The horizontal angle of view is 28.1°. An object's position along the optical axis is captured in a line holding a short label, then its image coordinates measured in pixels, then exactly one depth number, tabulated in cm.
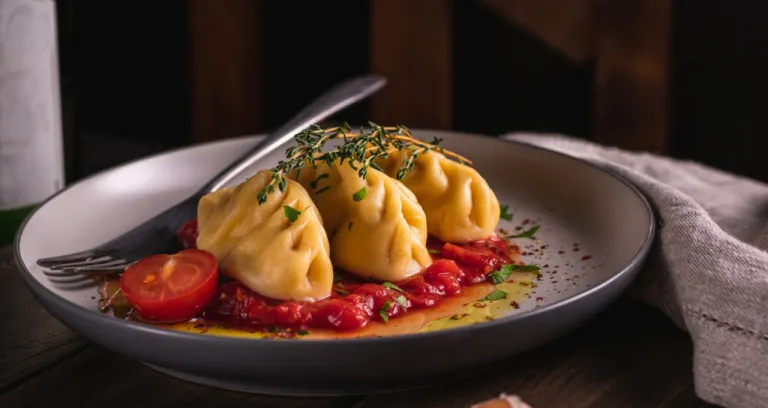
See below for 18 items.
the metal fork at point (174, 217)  59
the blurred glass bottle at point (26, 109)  66
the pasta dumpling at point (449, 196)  62
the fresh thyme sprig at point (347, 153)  58
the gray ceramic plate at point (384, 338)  49
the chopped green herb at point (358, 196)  59
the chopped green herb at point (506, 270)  58
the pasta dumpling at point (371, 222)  59
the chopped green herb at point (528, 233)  64
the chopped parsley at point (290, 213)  57
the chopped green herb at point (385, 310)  55
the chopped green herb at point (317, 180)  60
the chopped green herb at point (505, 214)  66
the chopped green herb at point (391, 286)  57
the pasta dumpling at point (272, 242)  56
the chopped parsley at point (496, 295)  57
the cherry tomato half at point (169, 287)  55
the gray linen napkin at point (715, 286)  51
